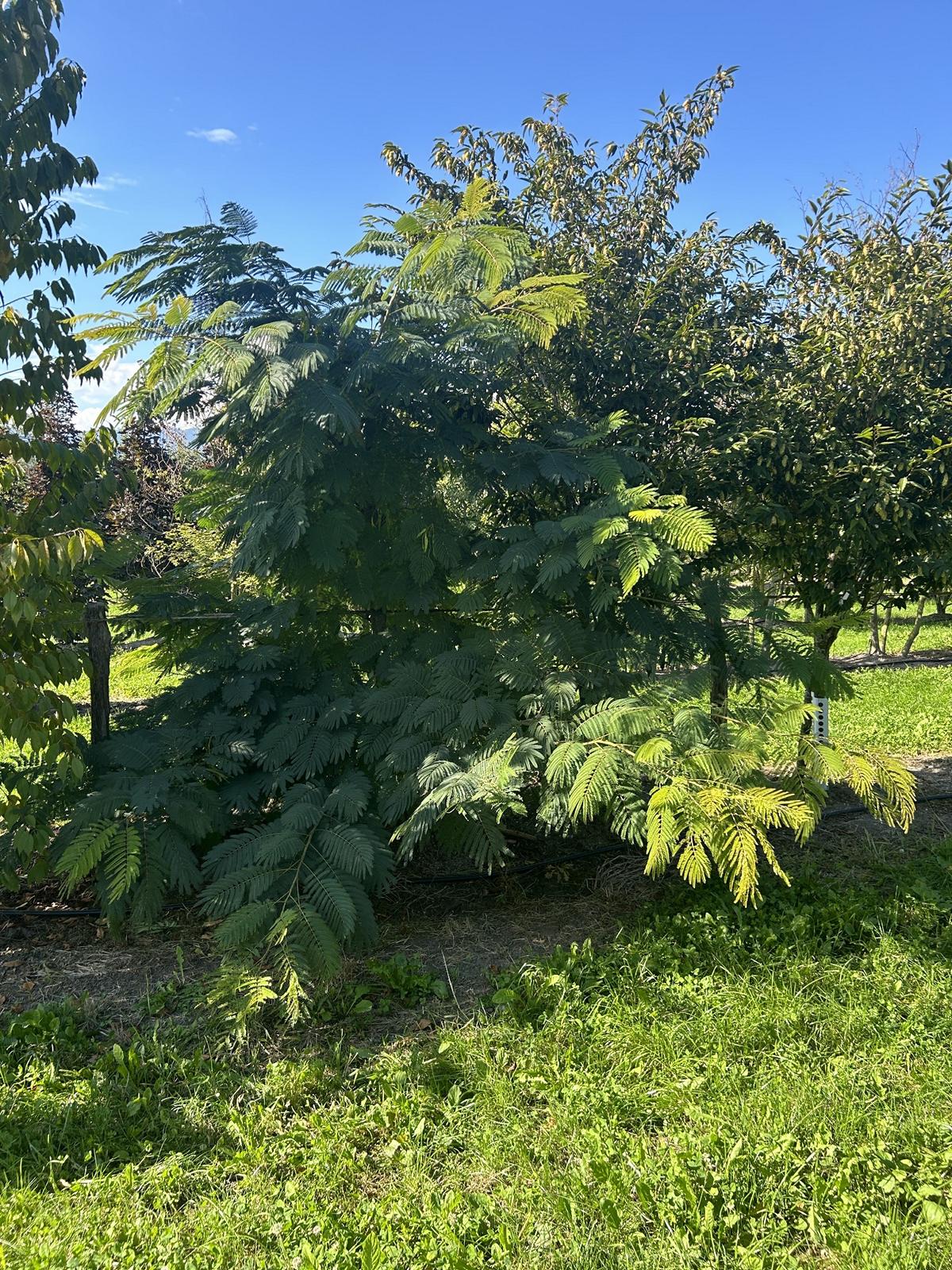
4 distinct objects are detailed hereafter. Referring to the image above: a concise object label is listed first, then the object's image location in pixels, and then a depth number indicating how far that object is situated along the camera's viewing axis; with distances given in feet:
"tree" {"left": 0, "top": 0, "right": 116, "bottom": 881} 11.00
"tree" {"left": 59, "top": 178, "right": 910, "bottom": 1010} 10.00
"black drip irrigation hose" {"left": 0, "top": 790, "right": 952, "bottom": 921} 13.08
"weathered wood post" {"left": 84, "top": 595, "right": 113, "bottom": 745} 14.16
